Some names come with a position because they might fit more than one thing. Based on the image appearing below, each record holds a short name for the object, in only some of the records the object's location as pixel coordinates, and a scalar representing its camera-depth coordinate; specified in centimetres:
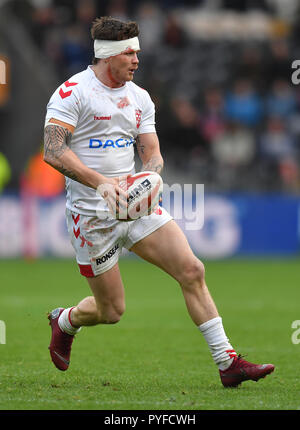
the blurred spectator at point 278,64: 2088
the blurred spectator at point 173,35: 2136
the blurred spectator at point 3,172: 1803
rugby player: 625
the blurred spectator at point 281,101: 2045
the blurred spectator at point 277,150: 1975
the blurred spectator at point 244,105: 2020
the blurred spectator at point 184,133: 1953
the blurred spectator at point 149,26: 2130
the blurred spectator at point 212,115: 2000
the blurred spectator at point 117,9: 2138
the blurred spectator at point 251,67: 2067
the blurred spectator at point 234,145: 1986
